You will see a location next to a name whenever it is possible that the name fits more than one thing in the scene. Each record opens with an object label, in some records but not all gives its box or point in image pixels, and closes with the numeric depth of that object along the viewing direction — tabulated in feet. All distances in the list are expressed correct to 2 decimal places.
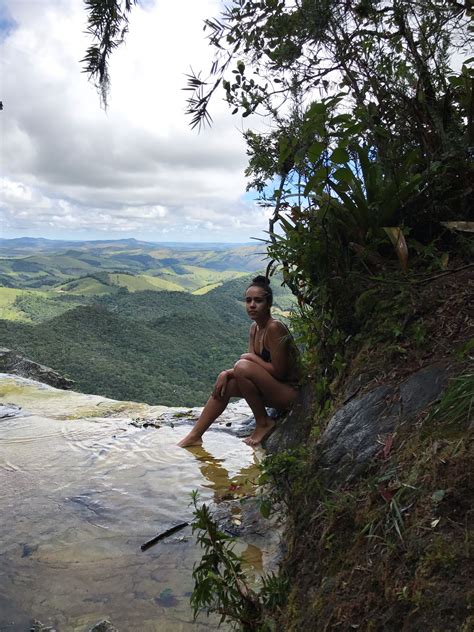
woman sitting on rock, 16.58
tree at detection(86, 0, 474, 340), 12.15
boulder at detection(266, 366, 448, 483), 7.44
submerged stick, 10.46
